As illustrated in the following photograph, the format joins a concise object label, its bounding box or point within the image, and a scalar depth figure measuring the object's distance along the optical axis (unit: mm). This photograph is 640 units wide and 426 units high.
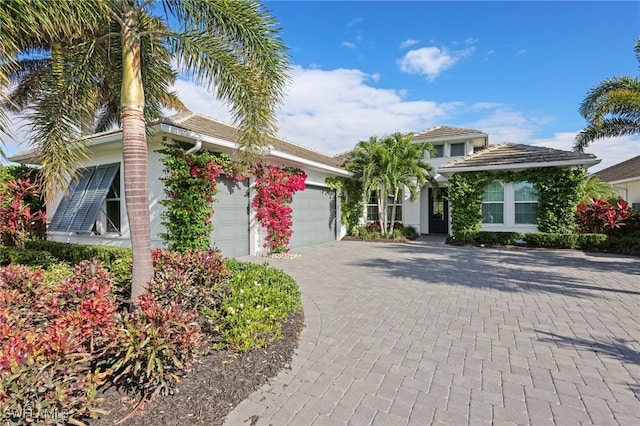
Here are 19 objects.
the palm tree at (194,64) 4621
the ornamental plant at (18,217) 10008
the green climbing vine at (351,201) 16906
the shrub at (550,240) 12344
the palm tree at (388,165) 14812
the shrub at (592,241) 11891
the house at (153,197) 8898
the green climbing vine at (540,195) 12828
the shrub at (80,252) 7898
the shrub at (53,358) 2203
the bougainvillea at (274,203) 11047
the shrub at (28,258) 8164
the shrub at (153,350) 2861
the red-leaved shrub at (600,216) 12211
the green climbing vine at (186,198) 8500
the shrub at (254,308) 3736
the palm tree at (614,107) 10023
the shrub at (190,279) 4418
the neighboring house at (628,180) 20500
